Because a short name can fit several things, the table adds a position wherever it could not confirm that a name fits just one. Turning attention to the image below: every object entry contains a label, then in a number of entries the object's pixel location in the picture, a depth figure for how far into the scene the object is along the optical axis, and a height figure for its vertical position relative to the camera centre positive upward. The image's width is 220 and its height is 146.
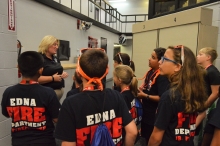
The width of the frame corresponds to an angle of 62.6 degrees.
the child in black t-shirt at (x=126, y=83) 1.82 -0.27
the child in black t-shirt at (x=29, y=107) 1.39 -0.40
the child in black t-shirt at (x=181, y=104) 1.22 -0.31
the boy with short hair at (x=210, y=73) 2.21 -0.18
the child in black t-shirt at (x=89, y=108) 1.02 -0.30
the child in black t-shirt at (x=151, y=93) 1.99 -0.41
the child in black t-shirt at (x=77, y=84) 1.84 -0.30
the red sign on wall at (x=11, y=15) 1.97 +0.43
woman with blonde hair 2.30 -0.15
